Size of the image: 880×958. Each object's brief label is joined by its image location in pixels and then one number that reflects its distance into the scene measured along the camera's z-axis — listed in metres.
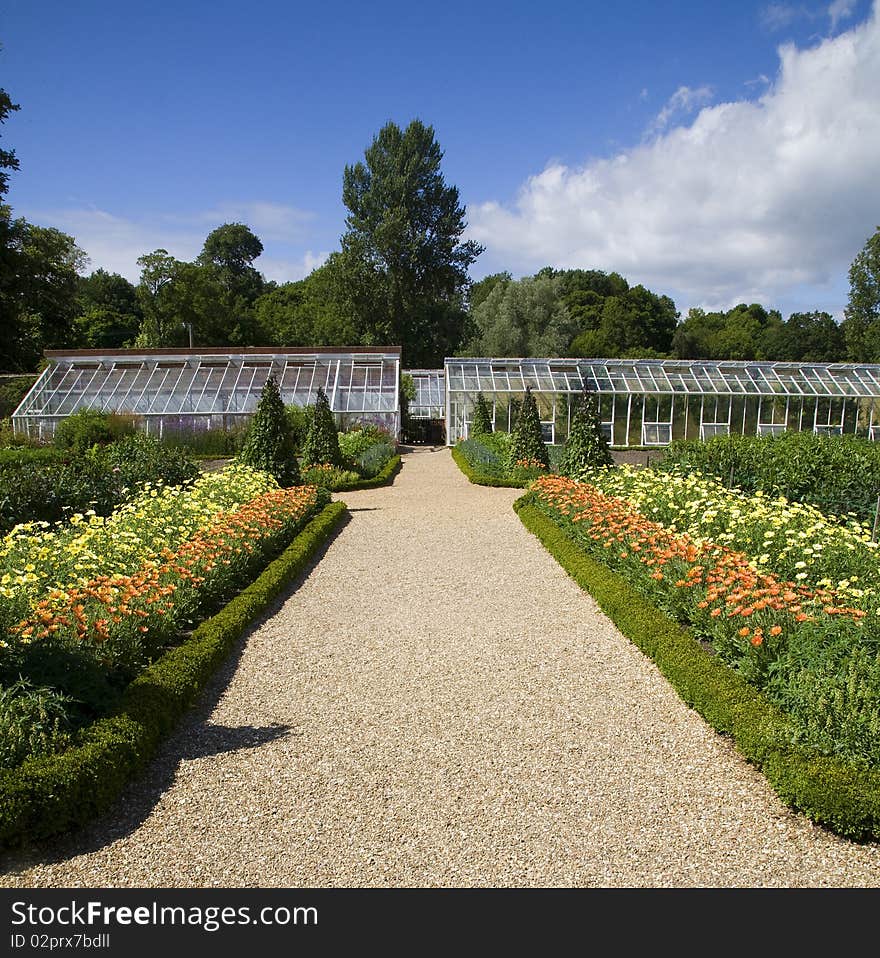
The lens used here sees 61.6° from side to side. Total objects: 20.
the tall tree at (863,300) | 45.59
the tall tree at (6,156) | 24.04
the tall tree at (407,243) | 42.94
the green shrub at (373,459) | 19.03
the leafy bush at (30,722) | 3.93
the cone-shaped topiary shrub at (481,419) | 26.58
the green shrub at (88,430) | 20.72
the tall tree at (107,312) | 48.12
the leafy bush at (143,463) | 13.02
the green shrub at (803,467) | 10.98
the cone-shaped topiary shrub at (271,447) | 15.09
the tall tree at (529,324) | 45.88
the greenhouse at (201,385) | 25.73
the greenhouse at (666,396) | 28.19
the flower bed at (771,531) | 6.74
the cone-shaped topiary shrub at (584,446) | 15.09
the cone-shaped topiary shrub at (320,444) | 18.58
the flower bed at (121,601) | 4.47
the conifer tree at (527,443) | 19.14
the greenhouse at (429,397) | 33.81
